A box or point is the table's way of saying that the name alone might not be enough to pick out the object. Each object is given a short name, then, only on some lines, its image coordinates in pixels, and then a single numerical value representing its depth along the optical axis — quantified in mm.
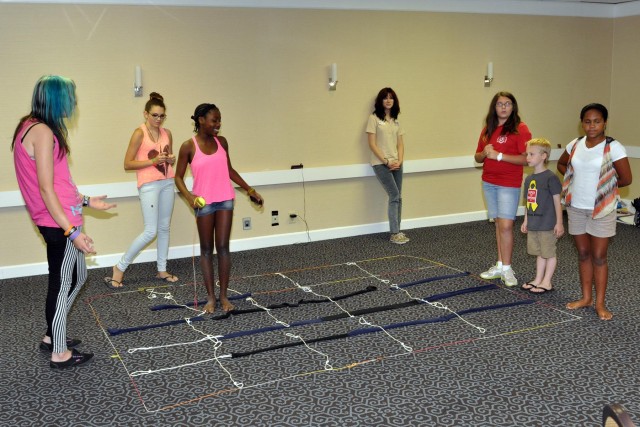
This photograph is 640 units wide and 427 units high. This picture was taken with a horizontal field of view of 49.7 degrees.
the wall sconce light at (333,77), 7094
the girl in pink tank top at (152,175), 5555
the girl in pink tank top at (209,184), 4730
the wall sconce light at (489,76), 7973
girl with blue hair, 3592
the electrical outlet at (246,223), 7066
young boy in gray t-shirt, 5039
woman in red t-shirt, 5289
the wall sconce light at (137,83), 6277
